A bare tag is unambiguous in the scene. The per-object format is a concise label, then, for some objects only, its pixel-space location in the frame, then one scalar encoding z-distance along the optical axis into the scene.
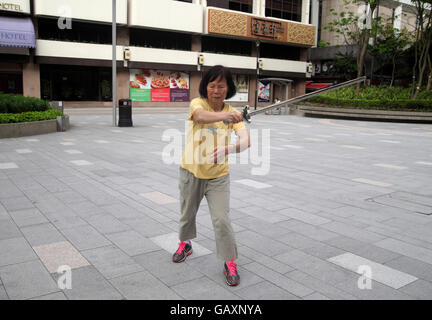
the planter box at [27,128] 12.98
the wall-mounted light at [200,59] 35.03
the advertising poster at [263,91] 41.47
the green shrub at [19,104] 13.57
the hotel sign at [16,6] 26.31
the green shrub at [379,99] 24.81
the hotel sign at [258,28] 34.84
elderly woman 3.38
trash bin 17.39
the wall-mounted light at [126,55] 31.19
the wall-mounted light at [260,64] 38.87
